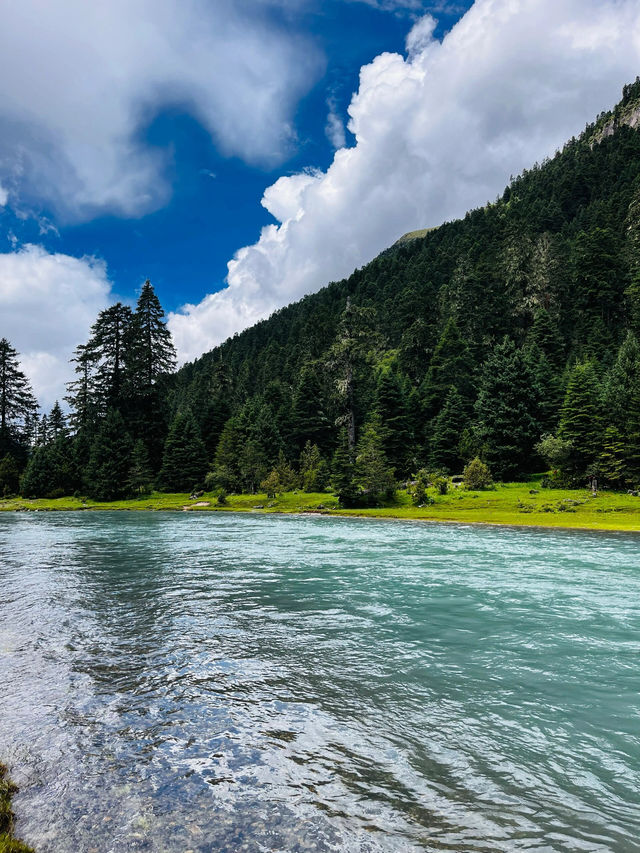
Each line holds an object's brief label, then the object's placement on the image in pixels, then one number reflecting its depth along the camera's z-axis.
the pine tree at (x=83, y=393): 80.00
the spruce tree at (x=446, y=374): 70.56
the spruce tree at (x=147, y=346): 79.50
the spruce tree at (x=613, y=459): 39.34
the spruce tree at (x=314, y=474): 56.53
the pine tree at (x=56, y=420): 98.00
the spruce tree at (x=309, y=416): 76.06
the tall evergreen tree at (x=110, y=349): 80.06
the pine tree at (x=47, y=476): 68.19
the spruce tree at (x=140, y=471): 63.03
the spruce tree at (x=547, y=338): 68.69
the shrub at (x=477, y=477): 44.81
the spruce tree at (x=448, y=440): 56.75
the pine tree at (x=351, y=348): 56.25
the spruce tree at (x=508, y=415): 50.44
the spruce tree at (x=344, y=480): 44.59
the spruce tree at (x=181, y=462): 67.25
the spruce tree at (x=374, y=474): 44.12
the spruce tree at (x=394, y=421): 56.22
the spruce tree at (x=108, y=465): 63.09
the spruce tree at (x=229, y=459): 60.97
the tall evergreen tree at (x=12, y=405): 80.94
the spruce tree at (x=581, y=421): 42.78
